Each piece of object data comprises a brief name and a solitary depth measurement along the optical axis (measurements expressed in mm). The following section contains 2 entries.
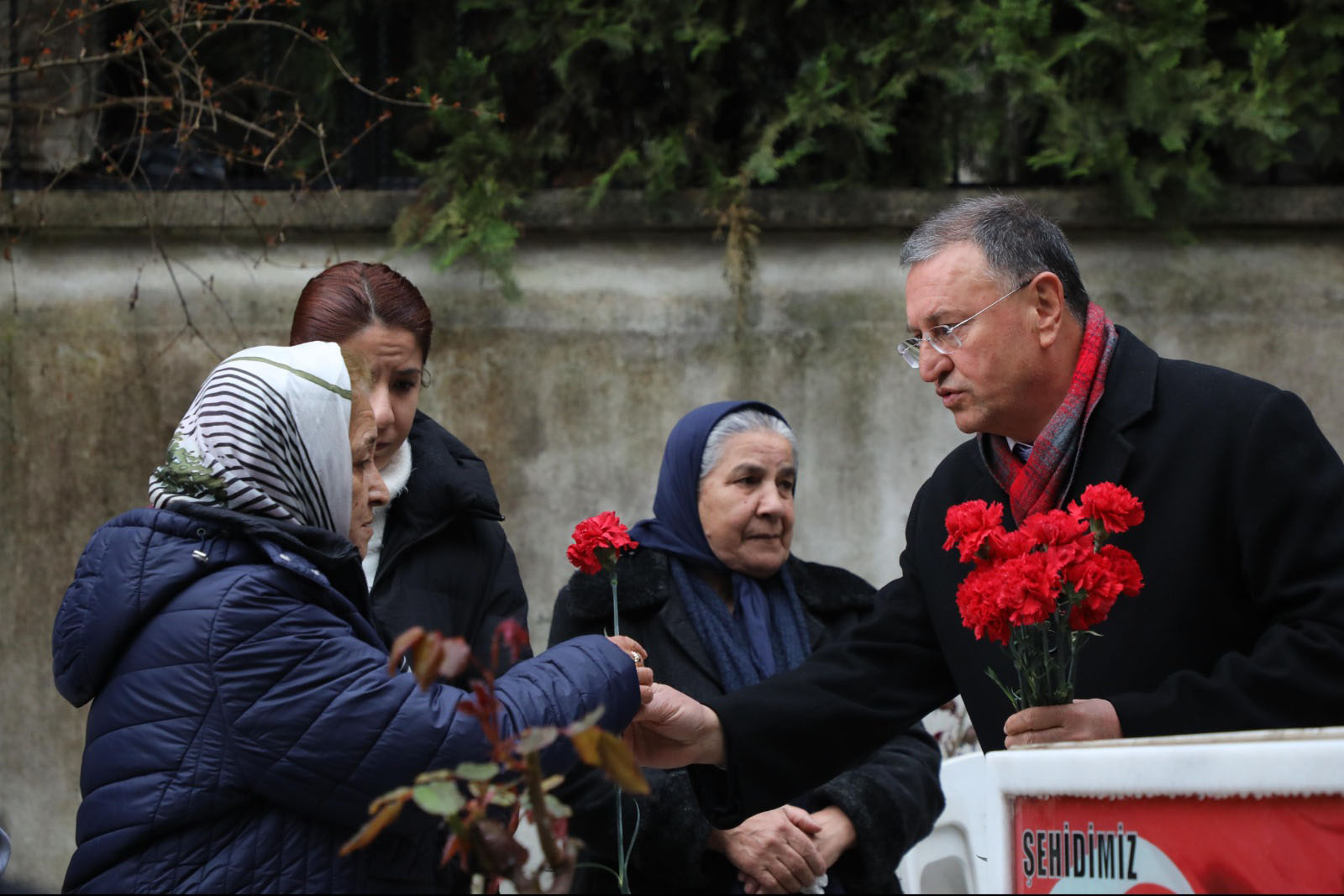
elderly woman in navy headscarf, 3717
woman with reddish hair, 3475
